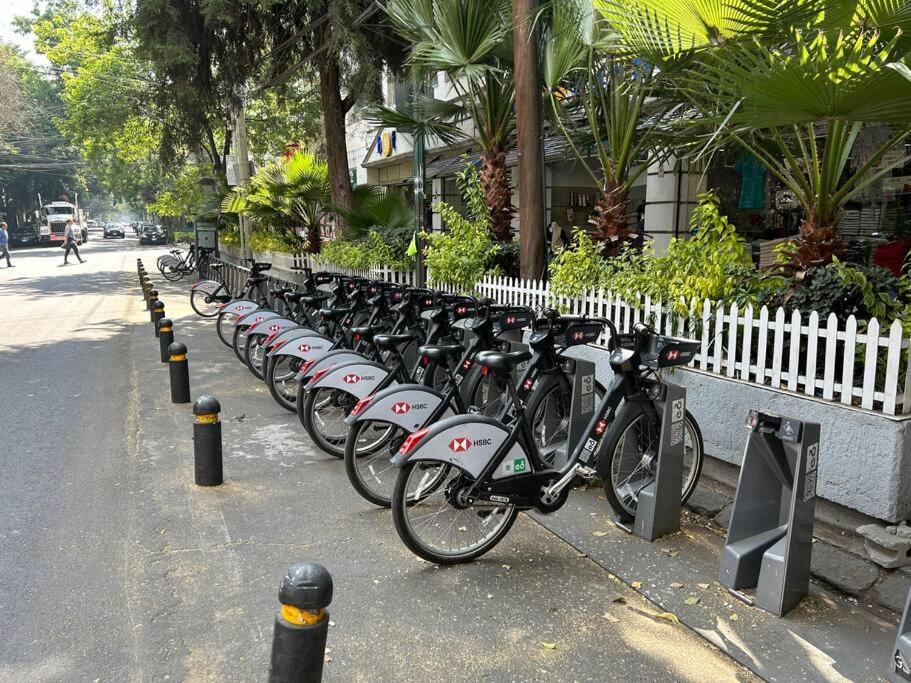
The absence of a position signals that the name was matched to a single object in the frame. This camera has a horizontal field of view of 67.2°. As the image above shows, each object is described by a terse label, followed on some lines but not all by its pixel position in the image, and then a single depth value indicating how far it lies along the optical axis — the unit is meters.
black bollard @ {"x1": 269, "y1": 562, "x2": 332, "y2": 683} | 2.18
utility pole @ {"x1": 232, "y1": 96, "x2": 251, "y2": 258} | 16.11
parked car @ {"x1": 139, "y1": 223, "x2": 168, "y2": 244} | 52.74
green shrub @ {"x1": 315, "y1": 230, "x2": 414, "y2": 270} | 11.11
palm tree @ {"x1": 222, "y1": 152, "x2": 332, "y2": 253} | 14.17
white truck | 50.69
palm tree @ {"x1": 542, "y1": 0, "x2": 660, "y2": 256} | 6.69
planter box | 3.98
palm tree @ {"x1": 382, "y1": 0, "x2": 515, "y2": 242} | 7.73
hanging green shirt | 10.07
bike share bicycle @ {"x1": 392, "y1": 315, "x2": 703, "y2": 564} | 3.73
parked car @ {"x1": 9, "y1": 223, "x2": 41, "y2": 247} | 50.75
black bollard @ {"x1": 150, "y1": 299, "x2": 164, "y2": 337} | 10.80
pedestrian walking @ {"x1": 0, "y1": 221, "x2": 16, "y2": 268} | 27.81
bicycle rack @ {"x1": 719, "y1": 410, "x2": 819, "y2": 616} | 3.37
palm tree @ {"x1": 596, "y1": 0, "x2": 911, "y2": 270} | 3.54
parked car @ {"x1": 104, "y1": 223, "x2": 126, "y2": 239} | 69.12
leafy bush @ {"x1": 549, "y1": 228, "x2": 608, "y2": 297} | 6.68
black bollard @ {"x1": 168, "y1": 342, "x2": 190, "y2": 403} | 7.18
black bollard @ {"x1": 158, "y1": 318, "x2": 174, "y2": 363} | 9.10
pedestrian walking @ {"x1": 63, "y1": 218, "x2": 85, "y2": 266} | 29.53
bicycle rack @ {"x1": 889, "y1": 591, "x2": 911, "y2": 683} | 2.45
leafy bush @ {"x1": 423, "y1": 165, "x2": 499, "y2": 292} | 8.63
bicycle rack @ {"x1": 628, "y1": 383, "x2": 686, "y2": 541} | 4.14
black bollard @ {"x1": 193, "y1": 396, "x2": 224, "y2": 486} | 5.01
